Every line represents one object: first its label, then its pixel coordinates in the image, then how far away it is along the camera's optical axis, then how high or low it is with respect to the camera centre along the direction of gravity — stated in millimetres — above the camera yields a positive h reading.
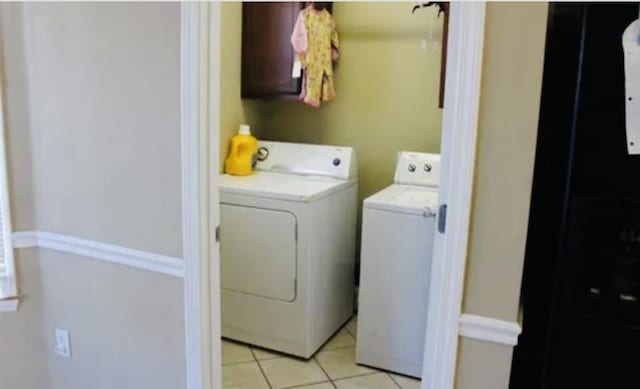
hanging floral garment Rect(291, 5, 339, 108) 2928 +307
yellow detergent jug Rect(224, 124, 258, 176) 3000 -303
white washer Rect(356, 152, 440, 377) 2451 -828
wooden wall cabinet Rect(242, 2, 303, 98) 3023 +312
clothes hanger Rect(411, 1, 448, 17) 2644 +534
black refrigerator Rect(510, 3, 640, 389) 1218 -248
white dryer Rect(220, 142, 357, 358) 2609 -774
